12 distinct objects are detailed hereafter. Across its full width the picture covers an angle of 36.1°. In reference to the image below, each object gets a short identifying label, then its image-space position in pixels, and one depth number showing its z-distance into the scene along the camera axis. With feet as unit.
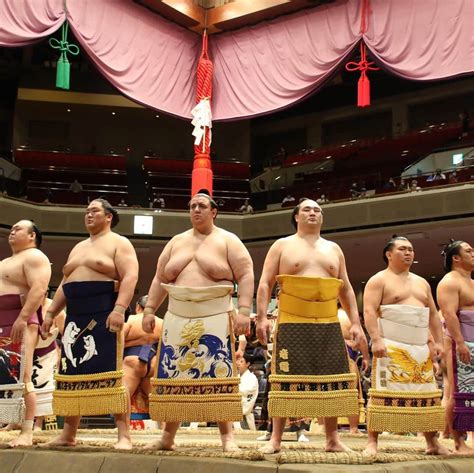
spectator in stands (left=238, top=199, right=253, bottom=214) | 35.87
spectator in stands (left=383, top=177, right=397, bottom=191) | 32.81
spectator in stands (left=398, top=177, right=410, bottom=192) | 32.09
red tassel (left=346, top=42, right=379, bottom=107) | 21.59
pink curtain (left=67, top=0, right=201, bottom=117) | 21.27
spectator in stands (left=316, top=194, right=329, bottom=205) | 34.05
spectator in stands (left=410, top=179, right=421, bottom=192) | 31.48
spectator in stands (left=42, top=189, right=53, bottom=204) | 34.75
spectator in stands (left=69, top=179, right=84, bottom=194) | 35.73
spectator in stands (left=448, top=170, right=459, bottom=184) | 30.68
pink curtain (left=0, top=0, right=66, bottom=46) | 19.67
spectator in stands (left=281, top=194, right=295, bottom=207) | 35.58
